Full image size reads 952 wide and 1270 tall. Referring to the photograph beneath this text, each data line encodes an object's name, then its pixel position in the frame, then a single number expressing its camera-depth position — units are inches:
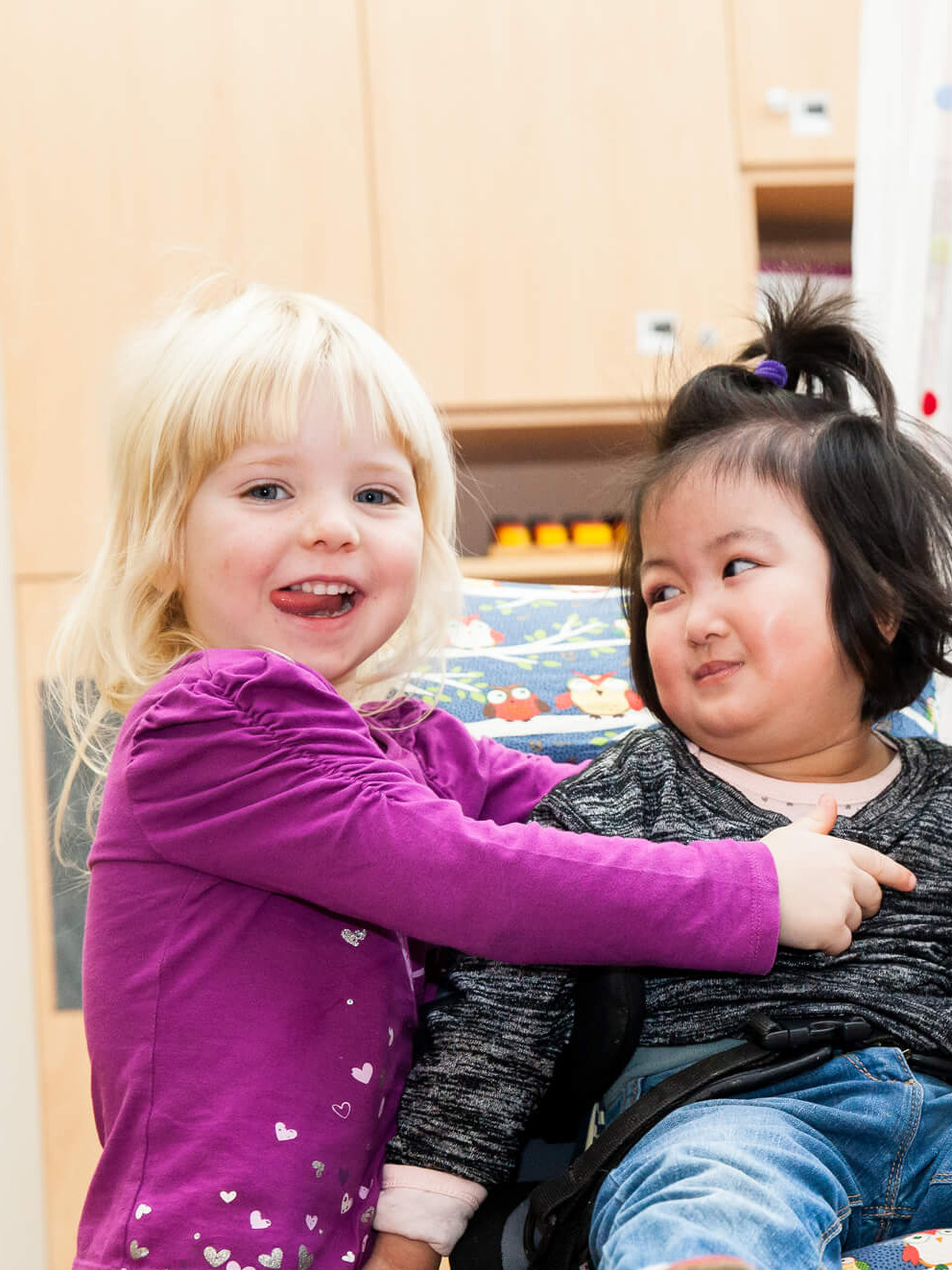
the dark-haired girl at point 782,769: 41.7
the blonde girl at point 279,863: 41.8
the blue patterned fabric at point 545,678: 53.1
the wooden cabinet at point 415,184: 77.2
